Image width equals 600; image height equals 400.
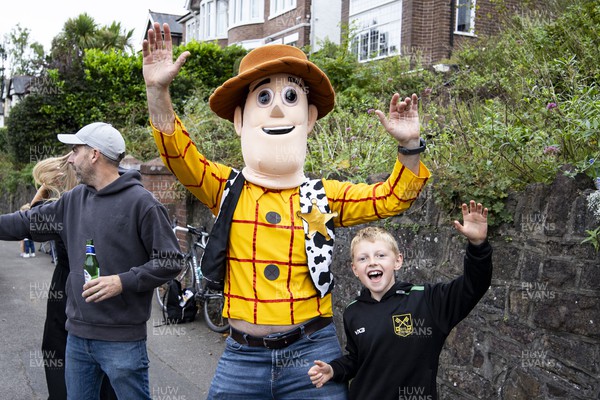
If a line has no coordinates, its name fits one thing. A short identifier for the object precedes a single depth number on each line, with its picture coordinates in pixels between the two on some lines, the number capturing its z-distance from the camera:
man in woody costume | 2.75
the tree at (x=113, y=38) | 33.16
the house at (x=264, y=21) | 23.75
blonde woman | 3.92
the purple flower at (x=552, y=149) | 3.86
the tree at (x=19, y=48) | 59.31
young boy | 2.64
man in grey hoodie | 3.37
